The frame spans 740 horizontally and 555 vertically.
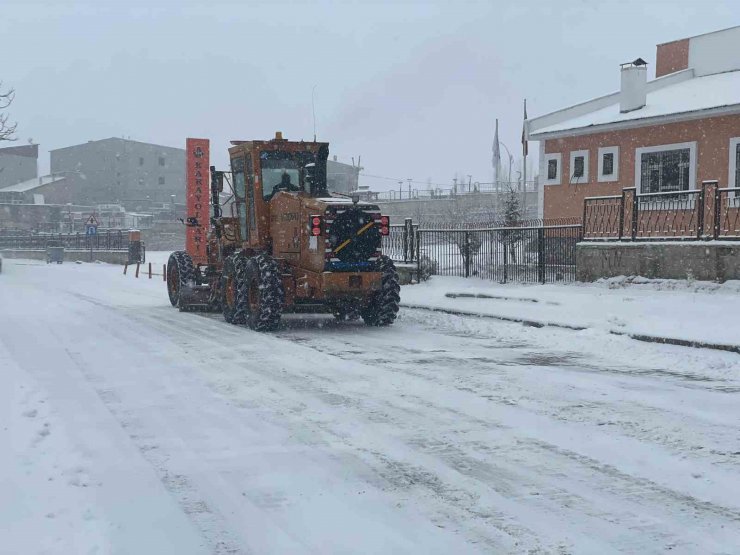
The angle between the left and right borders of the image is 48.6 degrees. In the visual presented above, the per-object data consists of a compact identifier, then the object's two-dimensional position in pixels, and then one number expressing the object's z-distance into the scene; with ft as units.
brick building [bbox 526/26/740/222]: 84.17
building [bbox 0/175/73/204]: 295.07
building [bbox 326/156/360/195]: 288.26
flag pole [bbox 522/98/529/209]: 134.62
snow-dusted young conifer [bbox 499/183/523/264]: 98.03
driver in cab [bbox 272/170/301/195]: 50.16
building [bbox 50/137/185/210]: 317.42
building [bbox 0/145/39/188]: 330.34
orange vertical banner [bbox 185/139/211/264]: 76.13
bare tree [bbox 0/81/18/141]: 86.76
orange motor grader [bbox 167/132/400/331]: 45.70
